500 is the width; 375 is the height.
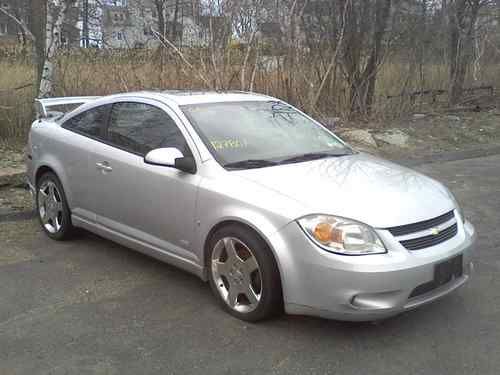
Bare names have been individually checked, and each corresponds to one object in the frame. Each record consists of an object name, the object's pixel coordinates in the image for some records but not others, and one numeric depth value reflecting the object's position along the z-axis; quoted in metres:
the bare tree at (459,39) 14.39
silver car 3.43
